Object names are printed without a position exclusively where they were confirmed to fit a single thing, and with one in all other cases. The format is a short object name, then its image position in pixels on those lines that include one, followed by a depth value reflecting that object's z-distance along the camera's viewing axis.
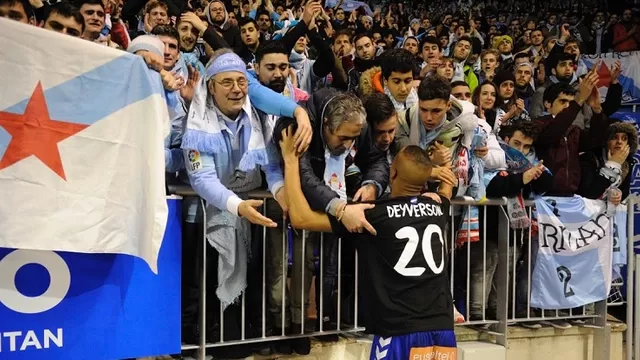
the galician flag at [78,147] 4.17
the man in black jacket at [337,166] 4.75
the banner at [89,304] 4.35
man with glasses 4.80
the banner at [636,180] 8.47
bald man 4.53
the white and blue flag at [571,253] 6.89
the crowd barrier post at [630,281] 7.40
